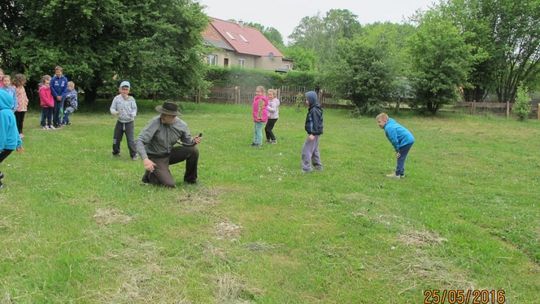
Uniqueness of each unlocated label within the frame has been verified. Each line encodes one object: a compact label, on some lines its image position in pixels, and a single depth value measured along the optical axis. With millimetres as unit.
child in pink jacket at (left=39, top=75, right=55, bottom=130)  14727
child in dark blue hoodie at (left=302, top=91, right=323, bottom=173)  9844
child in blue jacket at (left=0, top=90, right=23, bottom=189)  7824
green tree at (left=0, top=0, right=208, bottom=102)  20531
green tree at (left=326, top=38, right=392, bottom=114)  24688
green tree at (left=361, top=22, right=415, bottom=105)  24906
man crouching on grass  7844
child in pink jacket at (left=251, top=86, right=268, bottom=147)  13172
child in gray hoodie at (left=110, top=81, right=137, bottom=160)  10742
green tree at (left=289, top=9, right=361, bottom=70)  78938
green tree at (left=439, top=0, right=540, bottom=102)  29625
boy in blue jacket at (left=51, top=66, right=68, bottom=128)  15102
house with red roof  52125
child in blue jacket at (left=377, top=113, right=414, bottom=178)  9750
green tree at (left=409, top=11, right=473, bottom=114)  24844
